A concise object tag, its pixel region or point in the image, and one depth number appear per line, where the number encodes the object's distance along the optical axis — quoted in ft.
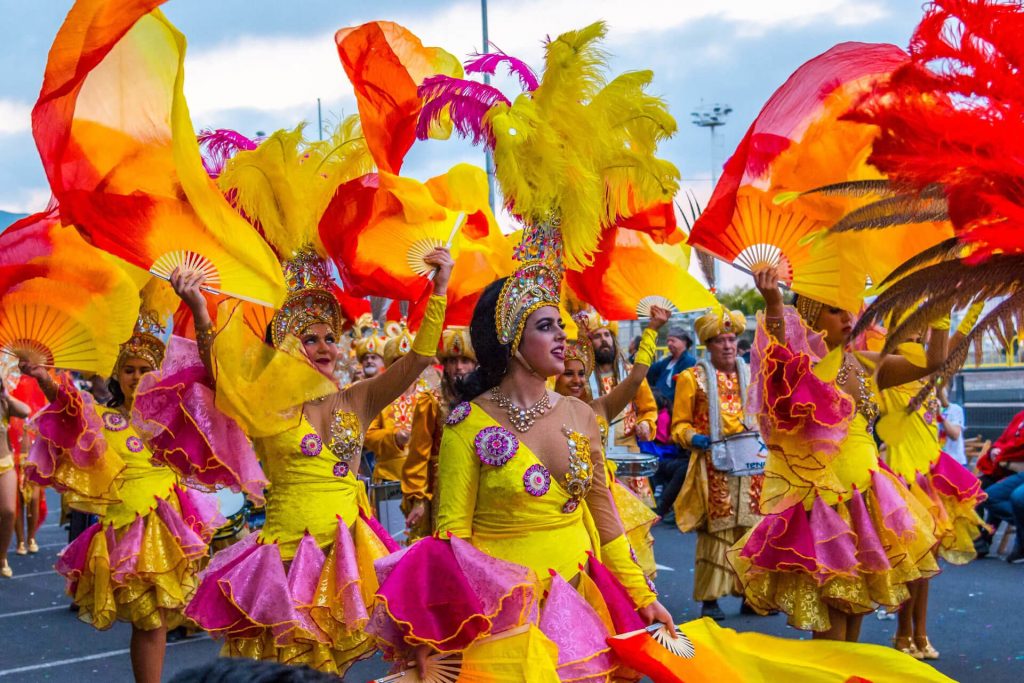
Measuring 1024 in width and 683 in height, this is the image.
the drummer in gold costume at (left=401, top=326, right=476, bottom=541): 21.58
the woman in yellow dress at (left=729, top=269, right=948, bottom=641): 17.26
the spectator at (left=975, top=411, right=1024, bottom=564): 30.63
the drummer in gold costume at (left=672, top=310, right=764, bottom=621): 25.73
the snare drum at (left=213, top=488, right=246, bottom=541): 22.88
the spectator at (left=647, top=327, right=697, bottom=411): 37.90
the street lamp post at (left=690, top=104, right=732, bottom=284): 114.11
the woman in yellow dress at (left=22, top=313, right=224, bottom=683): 19.27
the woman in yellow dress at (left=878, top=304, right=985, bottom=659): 21.16
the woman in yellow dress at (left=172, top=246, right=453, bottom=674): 14.20
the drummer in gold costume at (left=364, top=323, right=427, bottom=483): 26.22
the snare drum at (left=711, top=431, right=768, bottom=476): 25.45
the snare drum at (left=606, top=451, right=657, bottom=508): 23.32
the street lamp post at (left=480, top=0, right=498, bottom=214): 49.49
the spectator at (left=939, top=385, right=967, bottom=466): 33.30
